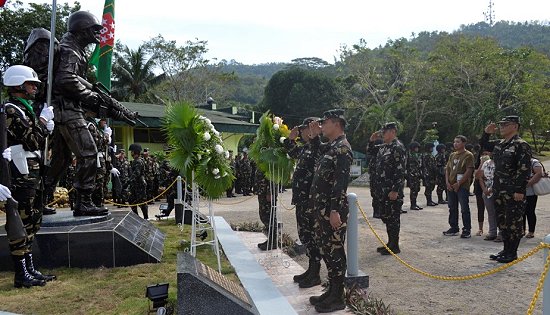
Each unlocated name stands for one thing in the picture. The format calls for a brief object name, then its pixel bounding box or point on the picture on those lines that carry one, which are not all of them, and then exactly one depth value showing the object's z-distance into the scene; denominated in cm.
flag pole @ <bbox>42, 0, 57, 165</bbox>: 628
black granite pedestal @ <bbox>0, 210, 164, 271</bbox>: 622
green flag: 1367
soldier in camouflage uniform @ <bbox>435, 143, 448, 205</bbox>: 1507
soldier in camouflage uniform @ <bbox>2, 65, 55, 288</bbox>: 527
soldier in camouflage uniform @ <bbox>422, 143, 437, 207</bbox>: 1546
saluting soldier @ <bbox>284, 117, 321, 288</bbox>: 609
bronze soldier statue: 659
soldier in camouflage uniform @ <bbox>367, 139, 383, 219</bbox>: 1085
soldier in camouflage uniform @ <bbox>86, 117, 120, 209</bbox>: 789
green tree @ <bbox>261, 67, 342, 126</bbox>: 4306
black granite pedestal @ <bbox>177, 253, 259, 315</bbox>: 320
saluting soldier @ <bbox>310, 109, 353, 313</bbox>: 495
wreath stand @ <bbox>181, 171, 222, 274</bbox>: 621
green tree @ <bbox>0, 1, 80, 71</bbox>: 2430
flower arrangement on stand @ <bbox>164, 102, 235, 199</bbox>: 620
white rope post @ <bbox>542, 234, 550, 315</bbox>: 317
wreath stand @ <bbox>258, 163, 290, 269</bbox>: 730
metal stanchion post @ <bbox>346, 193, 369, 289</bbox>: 556
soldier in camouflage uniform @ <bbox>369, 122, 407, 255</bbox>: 805
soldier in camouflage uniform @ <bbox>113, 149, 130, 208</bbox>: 1345
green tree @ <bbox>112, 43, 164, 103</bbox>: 3634
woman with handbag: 808
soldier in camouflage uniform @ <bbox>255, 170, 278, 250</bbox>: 788
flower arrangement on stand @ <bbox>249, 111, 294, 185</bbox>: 721
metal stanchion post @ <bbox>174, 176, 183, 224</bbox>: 1073
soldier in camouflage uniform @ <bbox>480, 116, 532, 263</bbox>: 684
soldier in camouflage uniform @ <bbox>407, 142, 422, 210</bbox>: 1448
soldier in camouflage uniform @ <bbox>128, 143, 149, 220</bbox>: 1218
